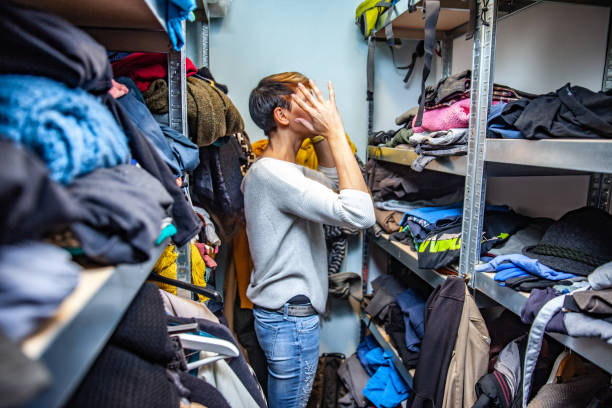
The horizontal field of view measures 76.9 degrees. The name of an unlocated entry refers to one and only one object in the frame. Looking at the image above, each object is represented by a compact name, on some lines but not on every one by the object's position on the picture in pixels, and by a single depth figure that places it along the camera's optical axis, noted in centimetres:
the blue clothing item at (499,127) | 93
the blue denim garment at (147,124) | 66
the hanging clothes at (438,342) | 109
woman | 114
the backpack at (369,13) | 160
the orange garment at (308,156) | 173
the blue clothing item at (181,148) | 78
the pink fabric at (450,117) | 115
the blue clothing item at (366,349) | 186
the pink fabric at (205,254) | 119
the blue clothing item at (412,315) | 139
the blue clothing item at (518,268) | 89
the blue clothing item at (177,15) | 60
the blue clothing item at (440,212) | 133
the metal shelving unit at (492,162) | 71
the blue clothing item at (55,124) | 29
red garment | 82
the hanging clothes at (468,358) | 104
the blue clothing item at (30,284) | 22
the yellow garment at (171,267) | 88
